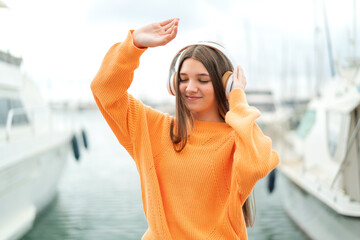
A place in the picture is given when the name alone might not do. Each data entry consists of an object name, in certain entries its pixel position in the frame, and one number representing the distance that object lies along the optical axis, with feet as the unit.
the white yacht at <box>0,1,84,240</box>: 11.59
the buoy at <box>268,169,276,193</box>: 19.92
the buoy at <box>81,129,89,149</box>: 27.04
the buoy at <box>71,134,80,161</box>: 23.98
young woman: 3.81
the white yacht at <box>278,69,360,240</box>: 12.09
